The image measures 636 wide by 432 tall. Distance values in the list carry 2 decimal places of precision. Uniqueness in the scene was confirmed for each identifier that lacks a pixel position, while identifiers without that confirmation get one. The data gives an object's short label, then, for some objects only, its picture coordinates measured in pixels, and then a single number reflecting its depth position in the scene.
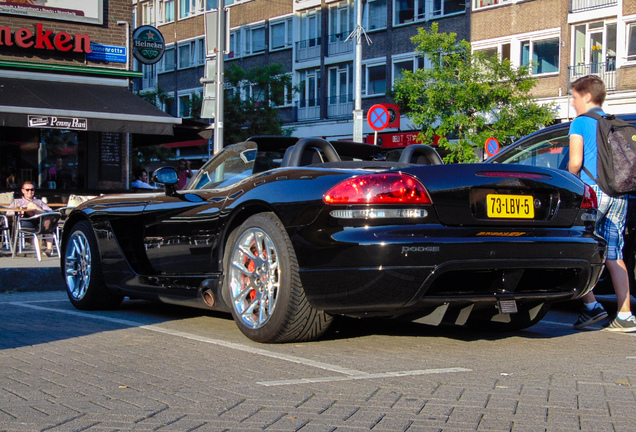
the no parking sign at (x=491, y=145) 26.47
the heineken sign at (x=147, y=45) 23.42
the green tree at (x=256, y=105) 37.69
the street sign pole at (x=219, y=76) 16.28
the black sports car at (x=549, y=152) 7.33
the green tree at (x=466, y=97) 29.84
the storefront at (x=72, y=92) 19.38
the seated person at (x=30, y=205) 14.44
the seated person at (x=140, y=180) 21.81
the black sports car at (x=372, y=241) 4.83
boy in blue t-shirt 6.41
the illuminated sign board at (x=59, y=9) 20.69
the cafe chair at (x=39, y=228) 13.57
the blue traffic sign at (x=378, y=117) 22.47
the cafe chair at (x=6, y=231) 14.66
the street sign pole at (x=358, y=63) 27.87
